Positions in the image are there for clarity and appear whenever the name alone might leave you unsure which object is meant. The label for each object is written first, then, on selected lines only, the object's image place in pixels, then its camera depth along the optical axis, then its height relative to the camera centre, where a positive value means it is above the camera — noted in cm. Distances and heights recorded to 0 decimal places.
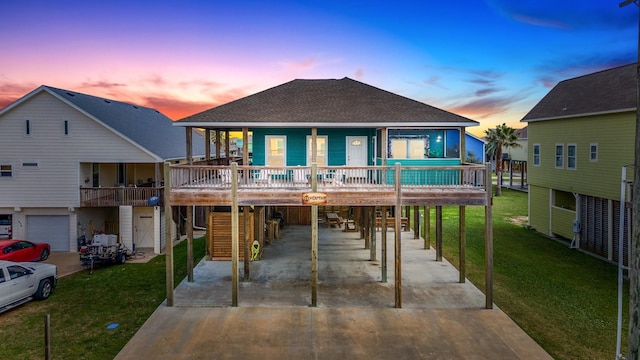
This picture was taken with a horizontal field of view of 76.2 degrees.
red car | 1814 -377
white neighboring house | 2186 +11
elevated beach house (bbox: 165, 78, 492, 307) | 1384 +66
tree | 5244 +383
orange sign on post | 1356 -98
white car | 1308 -382
